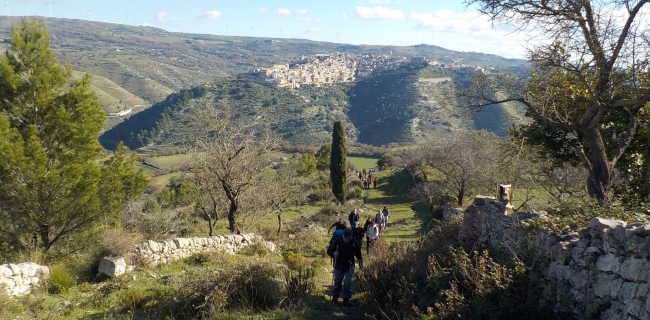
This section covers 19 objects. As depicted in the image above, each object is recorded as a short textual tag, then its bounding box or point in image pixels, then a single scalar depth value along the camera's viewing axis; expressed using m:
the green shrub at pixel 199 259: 10.78
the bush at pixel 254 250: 12.29
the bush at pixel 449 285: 4.77
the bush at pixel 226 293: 6.50
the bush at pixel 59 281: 7.85
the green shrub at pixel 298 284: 7.38
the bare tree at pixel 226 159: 14.05
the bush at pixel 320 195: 34.97
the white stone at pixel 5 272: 7.36
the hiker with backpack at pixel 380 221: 15.66
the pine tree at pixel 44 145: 10.41
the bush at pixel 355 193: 34.41
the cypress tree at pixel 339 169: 31.99
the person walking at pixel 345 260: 7.25
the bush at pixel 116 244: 9.41
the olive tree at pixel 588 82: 6.98
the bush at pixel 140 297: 6.99
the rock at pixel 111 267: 8.90
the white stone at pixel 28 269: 7.74
